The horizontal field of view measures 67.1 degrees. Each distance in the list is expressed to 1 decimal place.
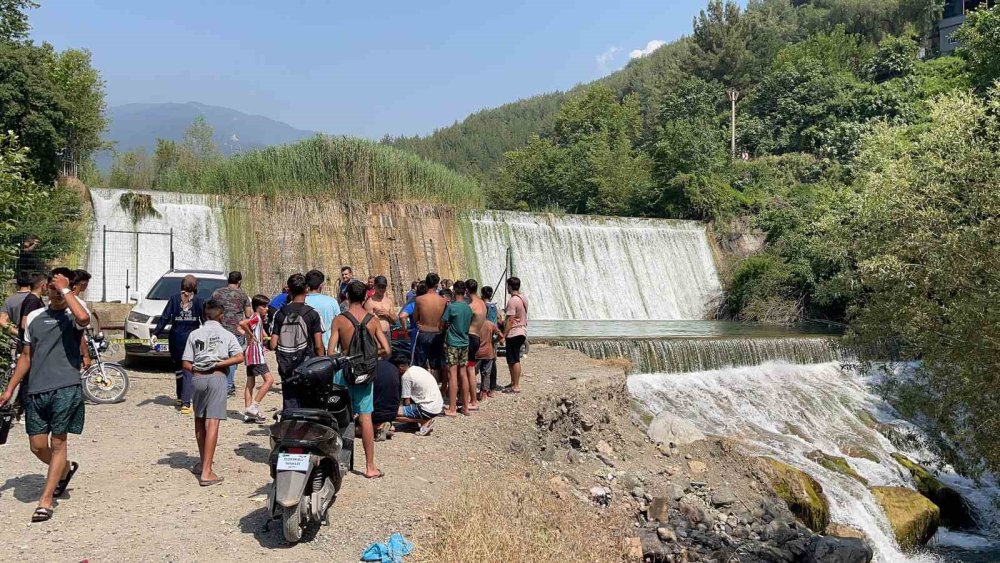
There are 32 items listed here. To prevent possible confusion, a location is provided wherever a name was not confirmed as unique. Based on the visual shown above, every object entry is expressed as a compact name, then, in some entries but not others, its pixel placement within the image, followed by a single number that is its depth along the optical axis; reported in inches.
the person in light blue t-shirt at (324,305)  298.8
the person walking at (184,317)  345.4
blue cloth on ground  208.2
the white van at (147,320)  443.8
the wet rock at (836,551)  344.8
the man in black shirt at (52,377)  220.4
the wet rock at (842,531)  394.3
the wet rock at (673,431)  458.3
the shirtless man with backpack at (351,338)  261.1
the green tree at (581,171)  1561.3
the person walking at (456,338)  360.8
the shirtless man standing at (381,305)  337.4
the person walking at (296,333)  269.4
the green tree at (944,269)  424.2
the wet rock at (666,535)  329.4
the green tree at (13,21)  1069.8
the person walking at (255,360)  340.8
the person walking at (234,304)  349.4
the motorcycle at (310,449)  208.2
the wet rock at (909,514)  416.2
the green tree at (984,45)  1301.7
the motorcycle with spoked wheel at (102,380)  376.5
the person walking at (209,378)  250.8
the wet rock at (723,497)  379.6
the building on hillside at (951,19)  2137.1
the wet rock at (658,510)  346.3
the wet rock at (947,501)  472.7
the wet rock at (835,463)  475.2
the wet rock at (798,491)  403.5
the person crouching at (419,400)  334.6
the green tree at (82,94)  1279.5
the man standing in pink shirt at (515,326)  426.9
